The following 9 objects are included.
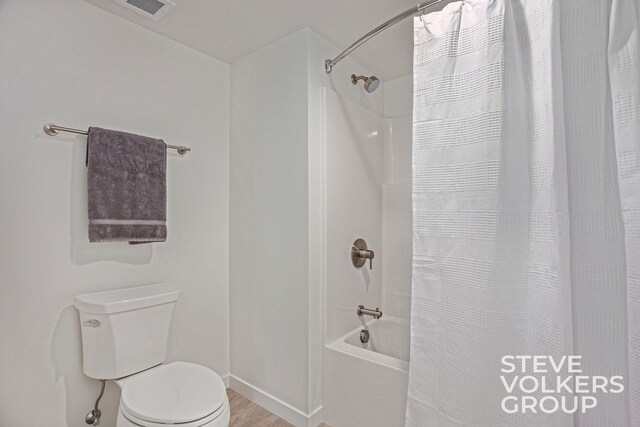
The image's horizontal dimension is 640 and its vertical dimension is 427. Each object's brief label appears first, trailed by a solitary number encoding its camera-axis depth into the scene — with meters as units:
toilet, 1.34
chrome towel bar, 1.61
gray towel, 1.69
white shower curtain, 1.09
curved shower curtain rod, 1.39
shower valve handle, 2.28
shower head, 2.12
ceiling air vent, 1.73
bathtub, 1.68
